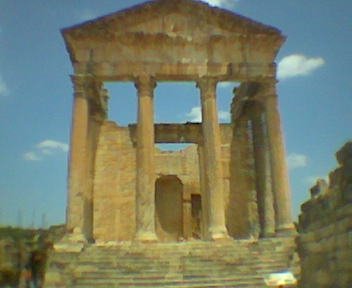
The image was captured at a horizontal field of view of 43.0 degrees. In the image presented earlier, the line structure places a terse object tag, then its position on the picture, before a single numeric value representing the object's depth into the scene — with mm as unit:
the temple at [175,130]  17938
